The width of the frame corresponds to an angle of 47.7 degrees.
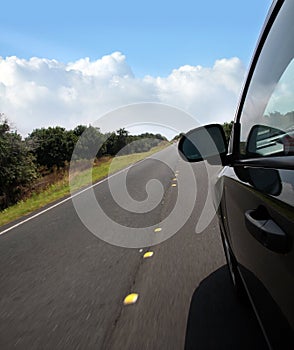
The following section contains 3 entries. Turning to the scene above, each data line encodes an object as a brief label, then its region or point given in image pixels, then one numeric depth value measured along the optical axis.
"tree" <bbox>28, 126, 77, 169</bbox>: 73.50
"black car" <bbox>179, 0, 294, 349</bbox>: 1.13
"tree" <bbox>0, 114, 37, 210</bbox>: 36.06
